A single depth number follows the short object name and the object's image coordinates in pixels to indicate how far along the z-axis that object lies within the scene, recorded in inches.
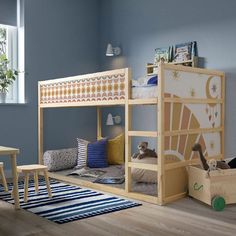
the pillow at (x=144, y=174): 144.4
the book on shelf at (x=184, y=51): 163.9
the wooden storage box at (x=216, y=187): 114.9
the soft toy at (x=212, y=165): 120.4
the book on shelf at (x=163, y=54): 172.6
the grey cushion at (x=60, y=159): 179.0
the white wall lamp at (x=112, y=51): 199.0
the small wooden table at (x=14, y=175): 114.9
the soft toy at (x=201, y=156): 122.6
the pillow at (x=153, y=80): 124.2
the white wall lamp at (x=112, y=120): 203.6
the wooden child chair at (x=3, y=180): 139.0
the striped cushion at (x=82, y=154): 183.9
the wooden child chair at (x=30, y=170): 124.4
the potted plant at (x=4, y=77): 174.7
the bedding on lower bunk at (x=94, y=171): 143.4
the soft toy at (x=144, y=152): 148.1
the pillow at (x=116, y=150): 187.0
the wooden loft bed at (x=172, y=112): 121.6
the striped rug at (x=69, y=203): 108.9
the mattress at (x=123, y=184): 136.5
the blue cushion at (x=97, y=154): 179.8
